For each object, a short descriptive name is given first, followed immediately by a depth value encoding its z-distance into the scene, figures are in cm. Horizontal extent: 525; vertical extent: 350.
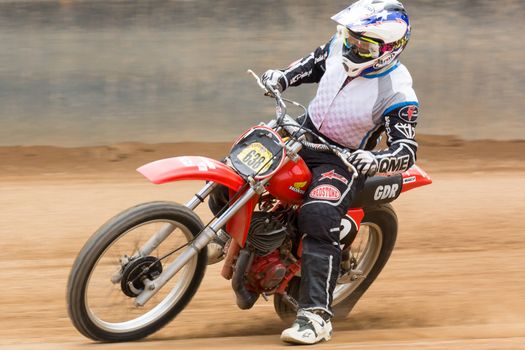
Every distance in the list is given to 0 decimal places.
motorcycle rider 1039
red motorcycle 986
